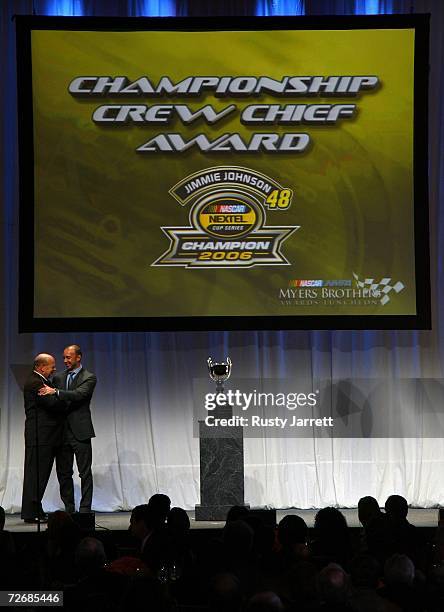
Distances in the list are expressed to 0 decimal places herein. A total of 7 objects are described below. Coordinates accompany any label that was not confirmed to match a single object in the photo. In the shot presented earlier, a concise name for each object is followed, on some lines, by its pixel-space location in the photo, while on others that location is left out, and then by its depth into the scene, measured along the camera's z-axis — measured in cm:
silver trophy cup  1634
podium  1578
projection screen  1737
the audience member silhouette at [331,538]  962
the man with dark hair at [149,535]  905
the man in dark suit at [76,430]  1594
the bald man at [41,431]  1571
